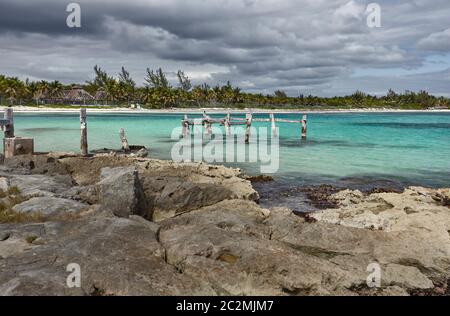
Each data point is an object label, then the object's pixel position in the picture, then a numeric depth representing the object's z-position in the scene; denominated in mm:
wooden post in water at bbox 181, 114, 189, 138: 33372
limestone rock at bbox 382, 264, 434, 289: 6355
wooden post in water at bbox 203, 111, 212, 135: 35856
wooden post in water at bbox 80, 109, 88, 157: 20197
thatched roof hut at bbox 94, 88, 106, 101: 111812
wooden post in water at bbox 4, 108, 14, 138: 17708
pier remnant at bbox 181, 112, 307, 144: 30859
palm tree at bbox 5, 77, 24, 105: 94562
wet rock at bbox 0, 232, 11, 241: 6812
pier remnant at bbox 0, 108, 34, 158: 16453
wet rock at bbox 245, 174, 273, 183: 15679
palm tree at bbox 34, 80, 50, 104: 101875
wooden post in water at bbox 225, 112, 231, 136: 34544
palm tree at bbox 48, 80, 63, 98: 103188
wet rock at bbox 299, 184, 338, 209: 12156
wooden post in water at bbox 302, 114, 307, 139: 34616
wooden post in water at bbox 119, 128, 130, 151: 23797
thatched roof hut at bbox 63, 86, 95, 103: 110375
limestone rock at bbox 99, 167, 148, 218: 8867
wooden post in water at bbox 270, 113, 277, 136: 34862
